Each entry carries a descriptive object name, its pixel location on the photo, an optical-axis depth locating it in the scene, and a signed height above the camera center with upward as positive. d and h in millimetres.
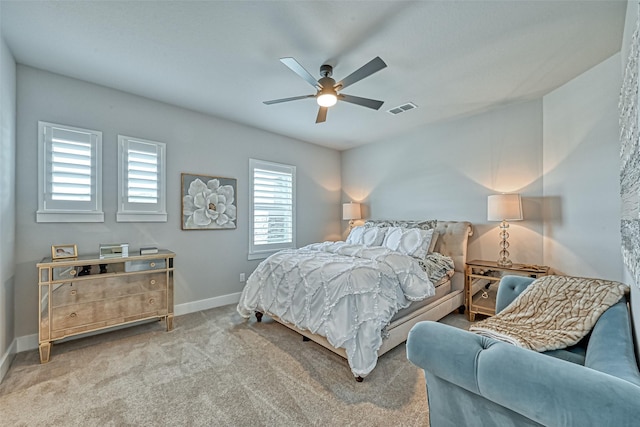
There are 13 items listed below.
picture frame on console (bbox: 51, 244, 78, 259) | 2542 -367
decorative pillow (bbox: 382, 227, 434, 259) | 3385 -356
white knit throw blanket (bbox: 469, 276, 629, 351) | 1308 -562
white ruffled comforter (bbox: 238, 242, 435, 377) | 2129 -730
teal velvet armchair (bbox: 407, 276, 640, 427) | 716 -526
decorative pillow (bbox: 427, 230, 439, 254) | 3557 -377
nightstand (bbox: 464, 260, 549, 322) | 3148 -883
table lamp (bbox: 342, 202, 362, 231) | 5016 +40
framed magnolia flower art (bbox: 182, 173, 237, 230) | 3604 +161
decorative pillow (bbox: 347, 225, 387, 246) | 3864 -329
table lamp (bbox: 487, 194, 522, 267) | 3070 +63
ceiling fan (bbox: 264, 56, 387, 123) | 2078 +1142
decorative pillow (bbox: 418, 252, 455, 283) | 3054 -619
